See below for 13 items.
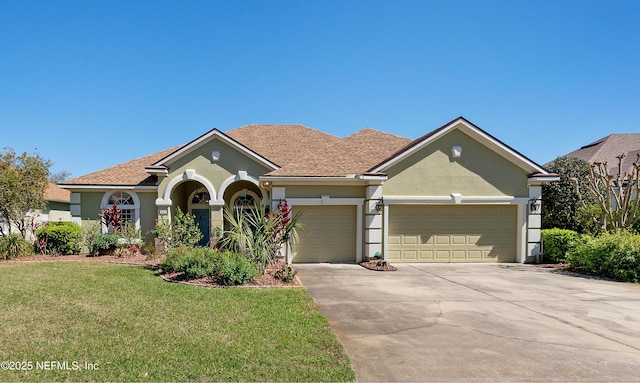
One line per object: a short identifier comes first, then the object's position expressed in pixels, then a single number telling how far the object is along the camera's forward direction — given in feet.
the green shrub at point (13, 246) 45.27
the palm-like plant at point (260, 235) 34.12
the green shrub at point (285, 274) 32.68
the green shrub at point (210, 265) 30.90
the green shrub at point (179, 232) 44.24
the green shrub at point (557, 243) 45.85
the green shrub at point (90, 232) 49.40
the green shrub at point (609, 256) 36.76
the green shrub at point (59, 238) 48.83
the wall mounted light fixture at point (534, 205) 47.34
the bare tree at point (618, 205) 44.40
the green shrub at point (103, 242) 47.65
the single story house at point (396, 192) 45.29
